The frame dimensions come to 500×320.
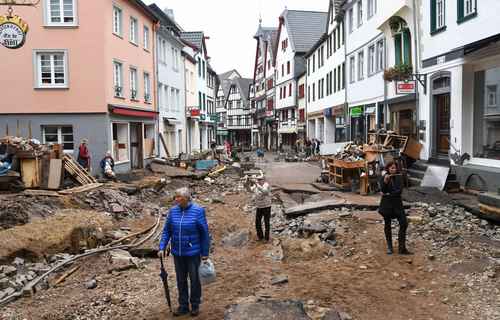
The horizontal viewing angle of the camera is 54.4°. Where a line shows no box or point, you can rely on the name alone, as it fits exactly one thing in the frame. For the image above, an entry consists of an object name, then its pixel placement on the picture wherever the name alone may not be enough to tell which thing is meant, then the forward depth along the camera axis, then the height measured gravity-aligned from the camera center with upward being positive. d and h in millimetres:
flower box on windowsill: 17203 +2288
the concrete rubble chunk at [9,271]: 8795 -2362
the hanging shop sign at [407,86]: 17484 +1804
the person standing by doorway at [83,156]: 19328 -626
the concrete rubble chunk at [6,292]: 7834 -2478
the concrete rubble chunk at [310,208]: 13039 -1903
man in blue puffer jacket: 6352 -1364
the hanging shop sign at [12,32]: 14250 +3211
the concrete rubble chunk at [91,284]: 8234 -2461
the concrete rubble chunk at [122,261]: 9195 -2365
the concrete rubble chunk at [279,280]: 7801 -2298
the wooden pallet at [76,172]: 16719 -1089
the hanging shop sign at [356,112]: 26744 +1428
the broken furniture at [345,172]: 16172 -1195
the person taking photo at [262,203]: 11258 -1507
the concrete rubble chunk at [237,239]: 11547 -2440
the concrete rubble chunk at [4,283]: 8234 -2428
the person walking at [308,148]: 39531 -873
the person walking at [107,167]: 19562 -1097
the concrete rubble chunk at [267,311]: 6105 -2235
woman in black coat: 8773 -1222
